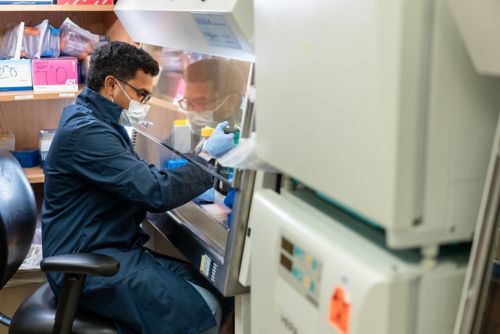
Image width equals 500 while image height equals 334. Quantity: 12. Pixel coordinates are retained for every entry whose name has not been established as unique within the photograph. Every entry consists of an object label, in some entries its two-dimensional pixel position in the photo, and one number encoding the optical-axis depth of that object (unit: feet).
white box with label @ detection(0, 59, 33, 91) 8.69
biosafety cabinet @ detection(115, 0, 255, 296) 5.10
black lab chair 5.50
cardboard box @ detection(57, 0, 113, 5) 8.70
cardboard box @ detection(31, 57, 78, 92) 8.87
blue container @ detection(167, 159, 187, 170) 7.07
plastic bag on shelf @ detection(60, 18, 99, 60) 9.27
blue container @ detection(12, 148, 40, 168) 9.27
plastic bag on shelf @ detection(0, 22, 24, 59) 8.82
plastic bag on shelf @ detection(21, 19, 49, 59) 8.96
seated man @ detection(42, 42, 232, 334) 5.78
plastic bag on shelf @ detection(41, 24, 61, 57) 9.08
